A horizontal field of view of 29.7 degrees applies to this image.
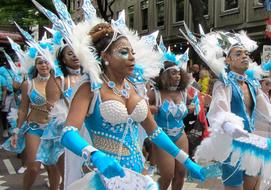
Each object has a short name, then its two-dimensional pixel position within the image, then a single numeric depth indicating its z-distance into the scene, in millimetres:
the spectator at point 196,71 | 12300
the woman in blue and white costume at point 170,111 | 5465
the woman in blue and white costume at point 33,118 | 5512
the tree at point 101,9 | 21328
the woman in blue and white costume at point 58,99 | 5305
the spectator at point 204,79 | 10258
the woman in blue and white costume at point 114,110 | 3123
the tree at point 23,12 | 19469
